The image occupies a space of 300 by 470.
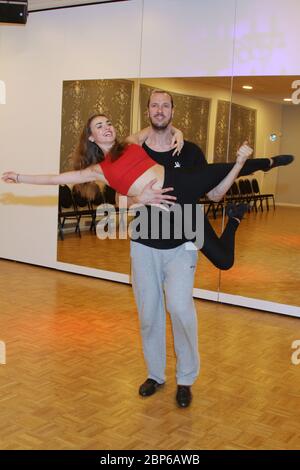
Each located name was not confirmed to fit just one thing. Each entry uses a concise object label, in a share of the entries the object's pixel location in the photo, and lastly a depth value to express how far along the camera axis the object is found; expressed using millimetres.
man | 2986
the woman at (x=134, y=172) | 2928
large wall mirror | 4922
